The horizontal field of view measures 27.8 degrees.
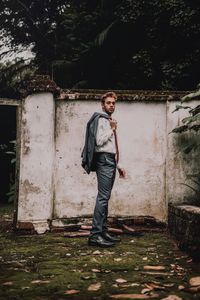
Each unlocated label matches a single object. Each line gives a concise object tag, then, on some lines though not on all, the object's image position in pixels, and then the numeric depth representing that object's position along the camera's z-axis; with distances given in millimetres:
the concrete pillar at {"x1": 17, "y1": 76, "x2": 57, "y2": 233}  5527
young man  4633
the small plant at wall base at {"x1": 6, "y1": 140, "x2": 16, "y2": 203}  12702
